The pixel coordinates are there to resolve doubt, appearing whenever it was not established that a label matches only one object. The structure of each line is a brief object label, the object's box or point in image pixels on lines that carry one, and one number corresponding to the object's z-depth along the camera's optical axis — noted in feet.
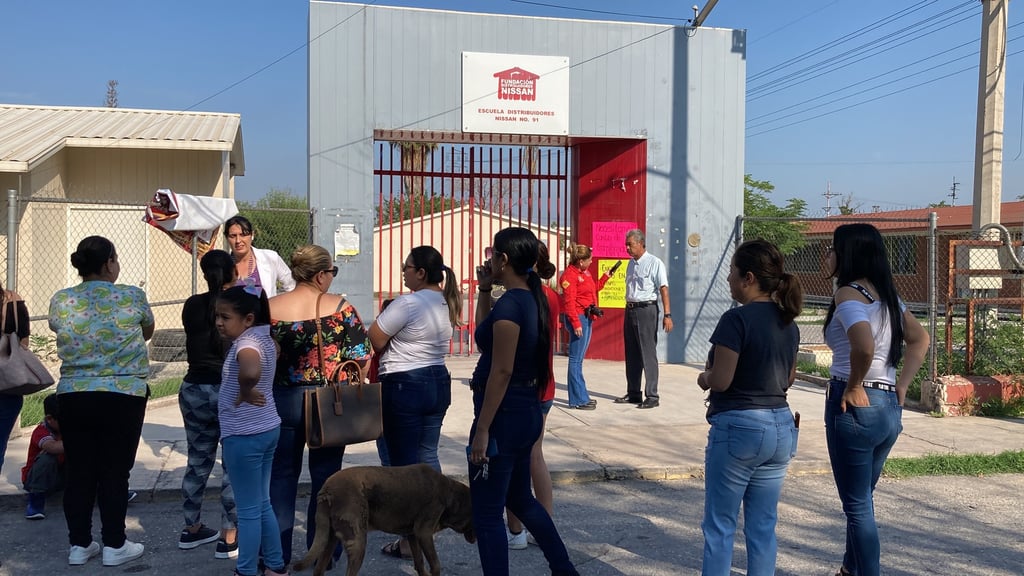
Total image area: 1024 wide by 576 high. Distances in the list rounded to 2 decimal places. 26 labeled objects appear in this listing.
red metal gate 38.75
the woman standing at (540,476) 14.05
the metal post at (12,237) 23.43
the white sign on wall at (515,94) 37.40
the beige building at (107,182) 38.83
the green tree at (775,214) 98.48
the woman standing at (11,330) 15.58
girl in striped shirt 12.82
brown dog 13.10
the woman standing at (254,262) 18.90
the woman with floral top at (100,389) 14.57
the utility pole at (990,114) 32.96
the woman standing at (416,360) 14.67
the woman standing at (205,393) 15.35
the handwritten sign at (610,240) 39.42
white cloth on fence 25.57
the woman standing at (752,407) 11.72
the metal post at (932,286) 29.12
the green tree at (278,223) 41.61
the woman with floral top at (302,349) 13.79
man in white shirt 29.27
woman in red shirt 28.55
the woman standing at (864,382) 12.94
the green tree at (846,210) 194.95
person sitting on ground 17.65
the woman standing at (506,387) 12.07
